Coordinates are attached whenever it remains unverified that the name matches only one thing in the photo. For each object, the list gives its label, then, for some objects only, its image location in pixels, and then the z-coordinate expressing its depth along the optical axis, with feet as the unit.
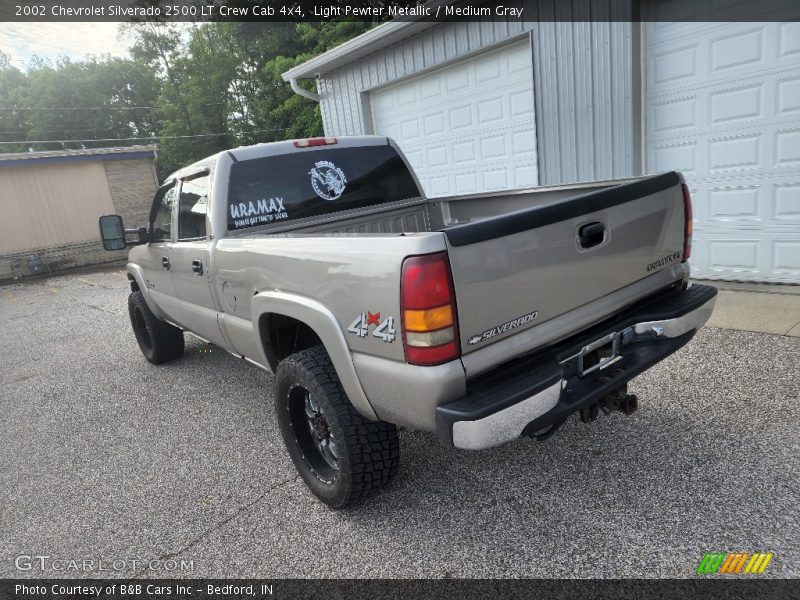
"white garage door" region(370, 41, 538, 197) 23.70
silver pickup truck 6.75
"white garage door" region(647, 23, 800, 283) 16.85
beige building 53.31
